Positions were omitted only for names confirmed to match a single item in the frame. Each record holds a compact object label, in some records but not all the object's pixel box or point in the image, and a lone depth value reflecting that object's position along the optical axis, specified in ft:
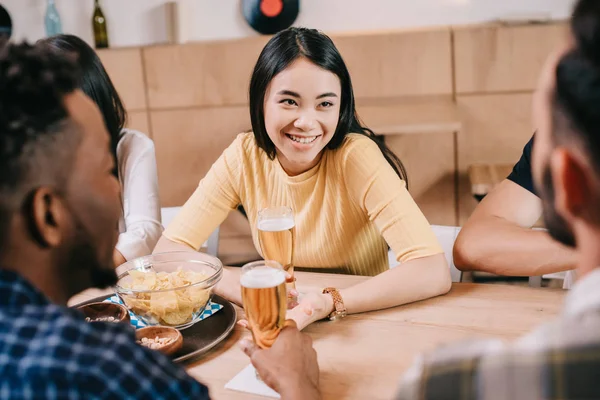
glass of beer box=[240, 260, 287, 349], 3.41
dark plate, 3.80
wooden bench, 9.52
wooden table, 3.42
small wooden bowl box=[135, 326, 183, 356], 3.67
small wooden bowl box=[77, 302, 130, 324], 4.17
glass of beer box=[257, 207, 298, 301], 4.43
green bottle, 12.05
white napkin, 3.30
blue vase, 12.05
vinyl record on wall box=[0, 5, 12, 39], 12.05
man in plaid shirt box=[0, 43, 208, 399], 1.96
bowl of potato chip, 4.08
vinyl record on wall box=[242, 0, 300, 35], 11.03
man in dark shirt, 4.92
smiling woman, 5.40
